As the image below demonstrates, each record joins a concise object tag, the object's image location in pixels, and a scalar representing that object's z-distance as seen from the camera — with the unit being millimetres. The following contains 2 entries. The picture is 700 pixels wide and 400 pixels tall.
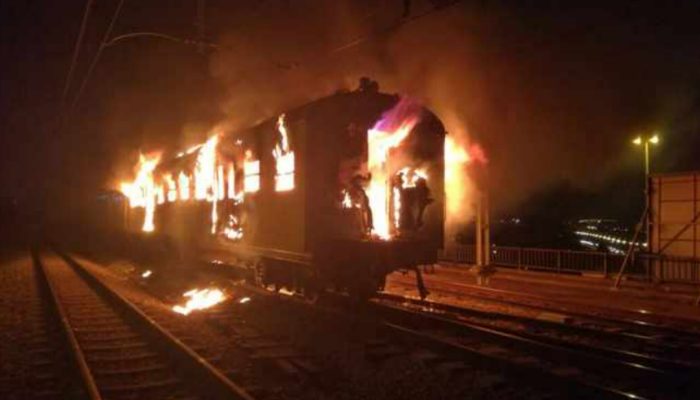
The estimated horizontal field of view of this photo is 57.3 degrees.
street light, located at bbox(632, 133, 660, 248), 16719
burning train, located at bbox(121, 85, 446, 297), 10836
